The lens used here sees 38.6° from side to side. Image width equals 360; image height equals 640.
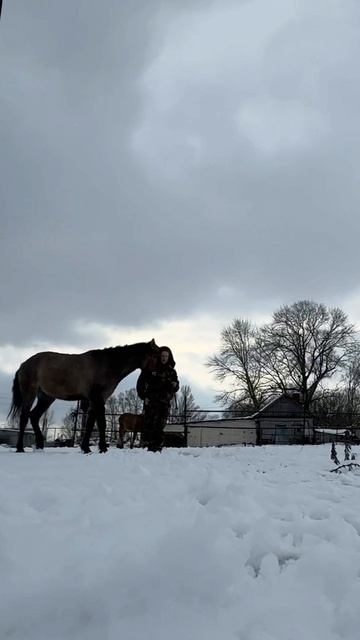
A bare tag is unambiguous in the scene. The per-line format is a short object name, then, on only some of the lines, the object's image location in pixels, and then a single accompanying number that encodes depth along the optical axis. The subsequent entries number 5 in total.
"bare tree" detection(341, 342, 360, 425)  43.03
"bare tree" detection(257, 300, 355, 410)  42.94
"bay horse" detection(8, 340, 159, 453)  8.77
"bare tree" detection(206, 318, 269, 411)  44.09
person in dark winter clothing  8.98
